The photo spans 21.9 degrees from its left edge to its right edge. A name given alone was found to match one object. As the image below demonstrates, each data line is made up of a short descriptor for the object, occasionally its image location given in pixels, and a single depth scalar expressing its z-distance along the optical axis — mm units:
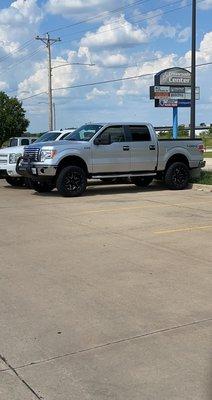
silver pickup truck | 15094
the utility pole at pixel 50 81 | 41531
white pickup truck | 18062
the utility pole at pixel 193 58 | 19453
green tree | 66938
